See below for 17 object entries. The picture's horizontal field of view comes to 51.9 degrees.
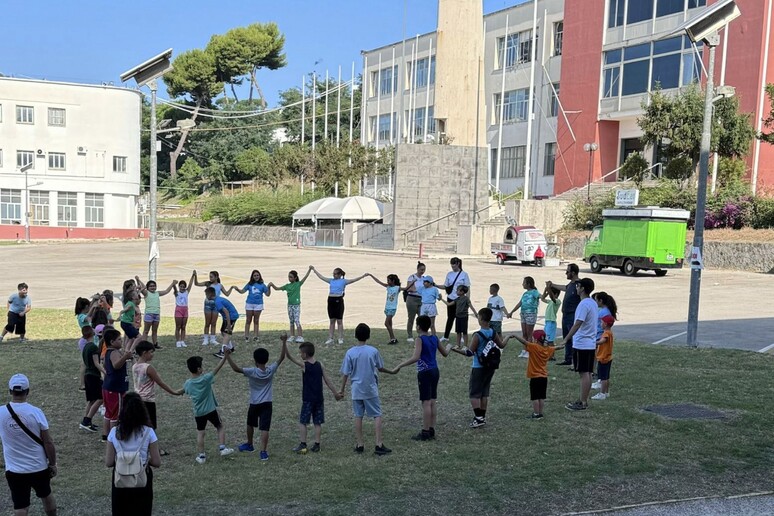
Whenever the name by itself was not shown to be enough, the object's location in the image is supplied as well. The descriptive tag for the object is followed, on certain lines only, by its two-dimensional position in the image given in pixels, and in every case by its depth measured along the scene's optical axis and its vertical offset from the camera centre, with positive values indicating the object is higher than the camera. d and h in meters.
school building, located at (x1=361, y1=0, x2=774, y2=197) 42.28 +9.24
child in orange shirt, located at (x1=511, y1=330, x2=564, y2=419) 10.17 -1.91
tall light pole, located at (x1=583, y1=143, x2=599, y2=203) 47.21 +4.22
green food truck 32.75 -0.58
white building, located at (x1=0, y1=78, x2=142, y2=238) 69.56 +4.56
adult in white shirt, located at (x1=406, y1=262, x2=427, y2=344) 16.38 -1.67
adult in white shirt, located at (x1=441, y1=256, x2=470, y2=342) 16.05 -1.37
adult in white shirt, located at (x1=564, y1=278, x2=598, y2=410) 11.01 -1.60
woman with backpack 5.98 -1.91
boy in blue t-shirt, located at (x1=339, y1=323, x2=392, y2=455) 9.18 -1.89
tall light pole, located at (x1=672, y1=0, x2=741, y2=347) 15.99 +2.51
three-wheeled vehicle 38.44 -1.21
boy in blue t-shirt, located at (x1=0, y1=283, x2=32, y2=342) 17.53 -2.39
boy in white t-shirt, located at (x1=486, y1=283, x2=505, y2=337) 14.48 -1.58
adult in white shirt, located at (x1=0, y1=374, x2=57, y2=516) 6.70 -2.07
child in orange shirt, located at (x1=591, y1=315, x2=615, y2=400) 11.37 -1.96
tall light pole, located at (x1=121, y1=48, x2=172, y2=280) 17.98 +2.89
